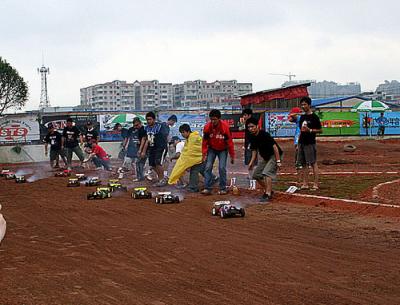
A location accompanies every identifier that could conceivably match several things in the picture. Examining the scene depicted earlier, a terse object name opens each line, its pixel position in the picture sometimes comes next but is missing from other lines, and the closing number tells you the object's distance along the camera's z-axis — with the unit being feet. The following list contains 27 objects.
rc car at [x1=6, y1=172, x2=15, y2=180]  73.61
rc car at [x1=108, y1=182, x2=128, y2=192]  53.31
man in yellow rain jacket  52.16
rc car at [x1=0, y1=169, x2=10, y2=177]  76.65
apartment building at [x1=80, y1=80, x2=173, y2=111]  452.76
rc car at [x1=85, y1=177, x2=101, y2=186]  60.49
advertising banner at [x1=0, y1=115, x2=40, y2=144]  113.60
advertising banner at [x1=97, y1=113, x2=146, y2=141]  116.26
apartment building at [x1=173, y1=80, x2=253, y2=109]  474.08
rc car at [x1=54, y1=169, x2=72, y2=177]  74.79
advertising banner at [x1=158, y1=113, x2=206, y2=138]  123.03
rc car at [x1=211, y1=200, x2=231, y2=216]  36.71
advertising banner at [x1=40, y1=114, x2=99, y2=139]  114.83
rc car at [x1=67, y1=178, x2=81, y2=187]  60.80
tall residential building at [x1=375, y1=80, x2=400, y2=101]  320.64
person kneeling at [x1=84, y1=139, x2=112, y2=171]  78.79
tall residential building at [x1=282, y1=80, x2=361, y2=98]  470.80
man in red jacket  48.39
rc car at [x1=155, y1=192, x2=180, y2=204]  44.04
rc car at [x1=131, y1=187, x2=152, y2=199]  47.80
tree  182.60
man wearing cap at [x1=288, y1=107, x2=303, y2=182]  46.39
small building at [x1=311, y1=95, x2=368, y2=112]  206.39
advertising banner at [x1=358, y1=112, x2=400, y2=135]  142.51
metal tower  275.80
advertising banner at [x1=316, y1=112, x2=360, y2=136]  140.67
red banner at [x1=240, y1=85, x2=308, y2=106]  163.43
